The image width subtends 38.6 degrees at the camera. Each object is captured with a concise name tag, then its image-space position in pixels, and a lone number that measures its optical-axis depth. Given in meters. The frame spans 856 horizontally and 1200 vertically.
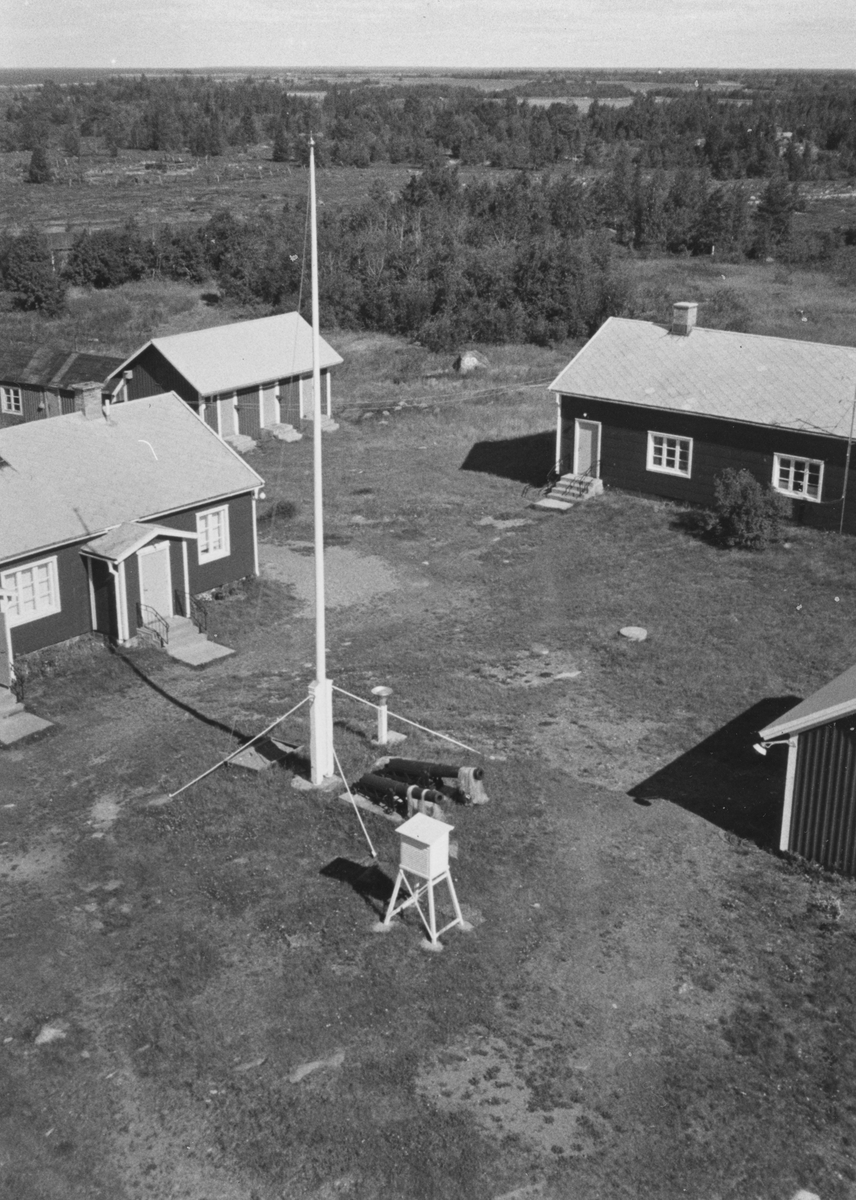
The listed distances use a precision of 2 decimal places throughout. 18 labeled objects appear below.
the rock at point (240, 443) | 38.03
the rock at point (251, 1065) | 12.70
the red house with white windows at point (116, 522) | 23.33
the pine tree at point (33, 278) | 58.62
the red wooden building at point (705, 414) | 29.81
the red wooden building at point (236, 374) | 37.72
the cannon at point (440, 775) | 17.72
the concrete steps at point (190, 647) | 23.67
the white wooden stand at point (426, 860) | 14.52
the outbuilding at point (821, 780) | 15.79
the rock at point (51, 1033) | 13.15
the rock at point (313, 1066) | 12.56
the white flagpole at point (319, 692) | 17.69
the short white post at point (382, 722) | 19.66
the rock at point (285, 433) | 39.16
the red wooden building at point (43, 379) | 37.97
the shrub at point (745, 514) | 29.02
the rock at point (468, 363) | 47.50
